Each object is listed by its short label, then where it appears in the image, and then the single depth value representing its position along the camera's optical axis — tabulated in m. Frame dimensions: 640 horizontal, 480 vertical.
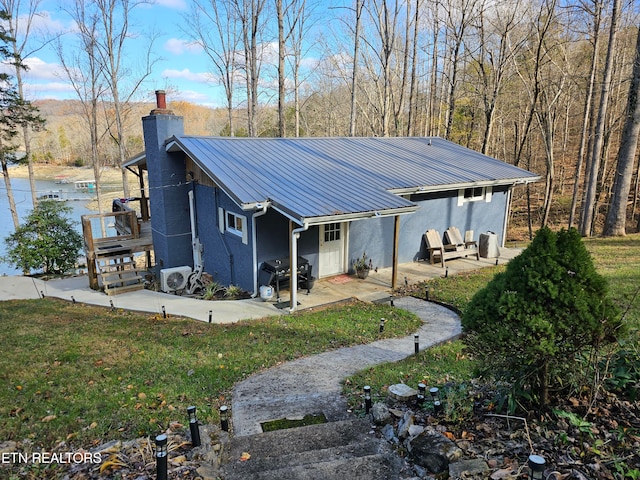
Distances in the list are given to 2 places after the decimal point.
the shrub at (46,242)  14.20
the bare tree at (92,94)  23.63
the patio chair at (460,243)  12.43
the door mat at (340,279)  10.47
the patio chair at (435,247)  12.06
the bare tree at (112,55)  23.30
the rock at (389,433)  3.61
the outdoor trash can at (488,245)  12.73
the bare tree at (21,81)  19.18
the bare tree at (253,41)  20.88
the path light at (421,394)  3.97
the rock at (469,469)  2.78
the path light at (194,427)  3.56
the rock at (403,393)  4.21
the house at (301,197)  9.09
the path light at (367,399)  4.23
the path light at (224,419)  3.98
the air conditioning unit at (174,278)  11.44
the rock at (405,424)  3.54
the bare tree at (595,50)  14.03
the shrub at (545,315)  3.05
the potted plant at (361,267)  10.74
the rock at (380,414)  3.90
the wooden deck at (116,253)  11.98
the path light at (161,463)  2.95
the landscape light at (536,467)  2.42
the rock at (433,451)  2.98
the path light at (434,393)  3.82
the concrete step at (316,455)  3.11
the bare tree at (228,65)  26.77
